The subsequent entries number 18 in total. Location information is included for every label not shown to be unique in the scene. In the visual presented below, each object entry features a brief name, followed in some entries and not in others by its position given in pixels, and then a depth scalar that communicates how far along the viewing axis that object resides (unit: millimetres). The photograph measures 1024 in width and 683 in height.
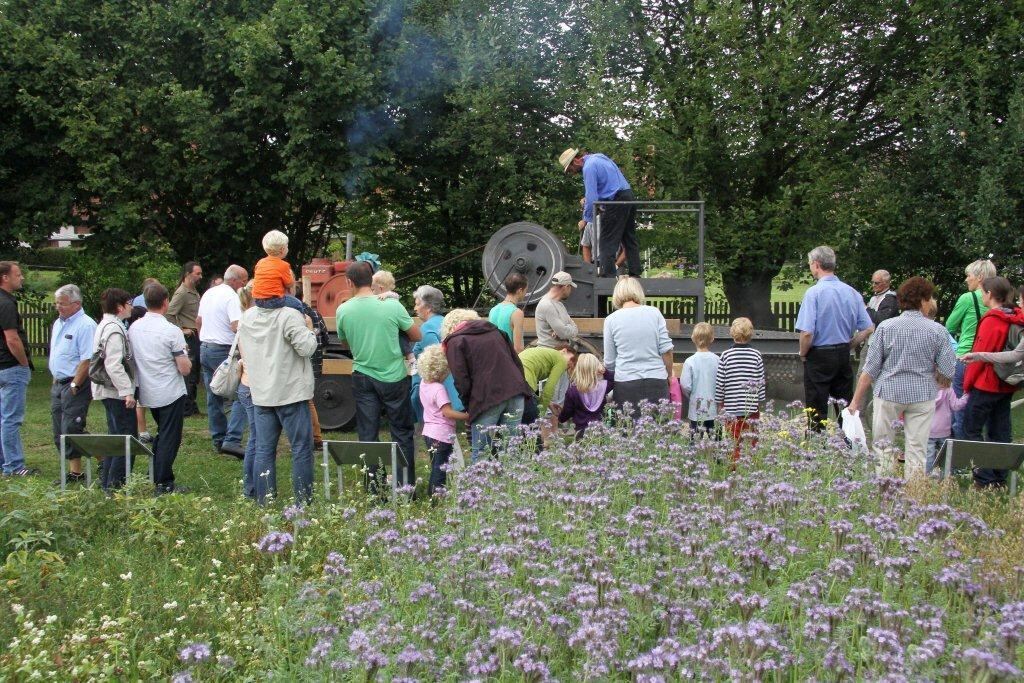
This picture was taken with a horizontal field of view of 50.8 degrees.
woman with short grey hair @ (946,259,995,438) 8625
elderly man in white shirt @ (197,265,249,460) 10180
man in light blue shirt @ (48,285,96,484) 8680
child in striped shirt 7938
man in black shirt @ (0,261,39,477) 8727
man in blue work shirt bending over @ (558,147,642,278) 11031
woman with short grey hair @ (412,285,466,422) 8438
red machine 12414
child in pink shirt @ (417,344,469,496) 7375
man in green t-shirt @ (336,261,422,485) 7727
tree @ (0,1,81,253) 15531
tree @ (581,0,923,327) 18156
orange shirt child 7363
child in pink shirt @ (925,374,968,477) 8461
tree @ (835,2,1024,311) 16109
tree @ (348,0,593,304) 17469
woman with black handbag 7988
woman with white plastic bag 7250
